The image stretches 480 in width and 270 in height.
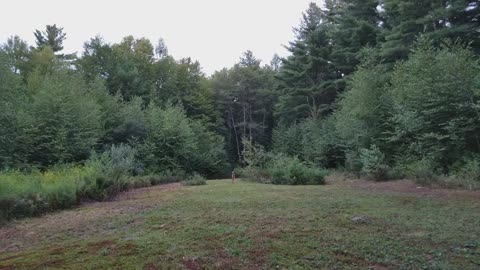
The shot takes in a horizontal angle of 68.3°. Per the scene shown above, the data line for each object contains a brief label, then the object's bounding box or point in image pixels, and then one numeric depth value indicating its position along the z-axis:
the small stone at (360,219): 5.70
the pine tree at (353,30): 24.75
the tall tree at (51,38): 34.19
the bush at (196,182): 15.95
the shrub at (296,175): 14.86
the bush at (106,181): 10.43
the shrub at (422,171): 11.62
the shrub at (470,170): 10.80
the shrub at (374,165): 14.14
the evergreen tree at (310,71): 30.22
